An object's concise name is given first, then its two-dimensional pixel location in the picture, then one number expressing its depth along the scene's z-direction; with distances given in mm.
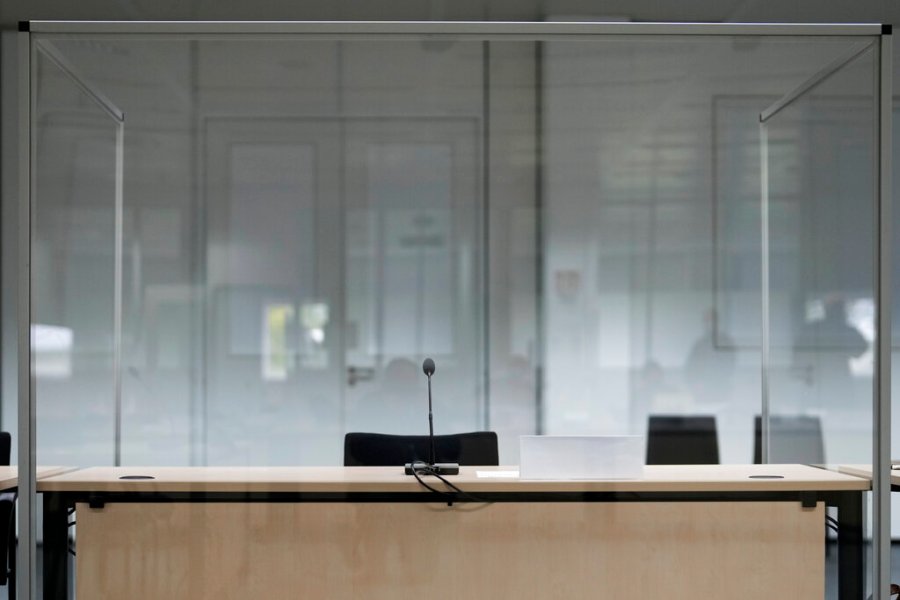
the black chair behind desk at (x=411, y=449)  3393
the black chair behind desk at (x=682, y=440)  4691
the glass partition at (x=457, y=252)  4750
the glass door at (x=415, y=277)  4957
